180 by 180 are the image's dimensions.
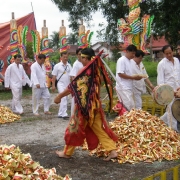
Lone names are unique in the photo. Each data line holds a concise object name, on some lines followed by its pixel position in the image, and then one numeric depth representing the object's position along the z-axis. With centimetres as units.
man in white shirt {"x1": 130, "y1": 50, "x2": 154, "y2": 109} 738
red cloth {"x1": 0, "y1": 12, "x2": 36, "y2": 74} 1670
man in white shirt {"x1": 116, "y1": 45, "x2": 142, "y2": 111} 719
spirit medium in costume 494
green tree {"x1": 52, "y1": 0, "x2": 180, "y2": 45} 1570
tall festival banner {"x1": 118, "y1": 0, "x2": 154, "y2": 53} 995
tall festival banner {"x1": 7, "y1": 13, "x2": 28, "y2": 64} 1568
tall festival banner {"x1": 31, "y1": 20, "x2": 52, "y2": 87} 1579
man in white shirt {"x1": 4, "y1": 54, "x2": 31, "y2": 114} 998
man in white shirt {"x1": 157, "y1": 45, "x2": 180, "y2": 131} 676
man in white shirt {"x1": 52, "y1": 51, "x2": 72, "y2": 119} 903
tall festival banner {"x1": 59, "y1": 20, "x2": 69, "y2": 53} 1536
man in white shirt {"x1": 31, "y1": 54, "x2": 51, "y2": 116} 949
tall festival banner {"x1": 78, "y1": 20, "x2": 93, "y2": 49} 1389
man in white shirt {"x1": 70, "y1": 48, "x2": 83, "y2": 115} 883
